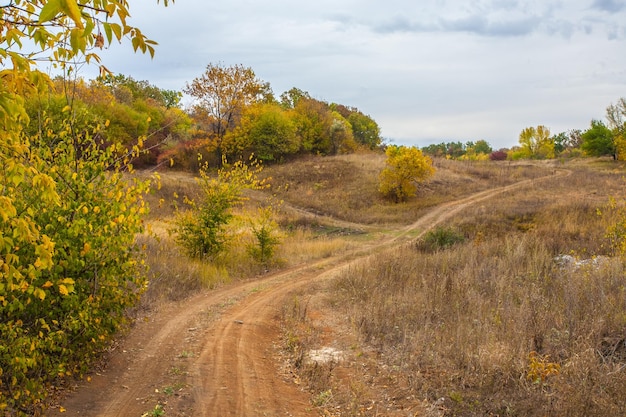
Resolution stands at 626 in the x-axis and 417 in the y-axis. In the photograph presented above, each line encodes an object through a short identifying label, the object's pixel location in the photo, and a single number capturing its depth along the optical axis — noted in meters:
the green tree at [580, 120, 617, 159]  66.69
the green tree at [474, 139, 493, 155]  162.00
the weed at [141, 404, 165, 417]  6.04
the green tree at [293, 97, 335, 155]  56.47
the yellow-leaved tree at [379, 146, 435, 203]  38.16
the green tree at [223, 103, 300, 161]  51.06
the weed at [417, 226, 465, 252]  17.81
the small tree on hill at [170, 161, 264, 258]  16.53
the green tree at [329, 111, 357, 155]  59.12
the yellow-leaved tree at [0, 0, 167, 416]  5.40
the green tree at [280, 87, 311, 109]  77.69
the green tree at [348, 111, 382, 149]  79.94
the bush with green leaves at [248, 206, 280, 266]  17.98
